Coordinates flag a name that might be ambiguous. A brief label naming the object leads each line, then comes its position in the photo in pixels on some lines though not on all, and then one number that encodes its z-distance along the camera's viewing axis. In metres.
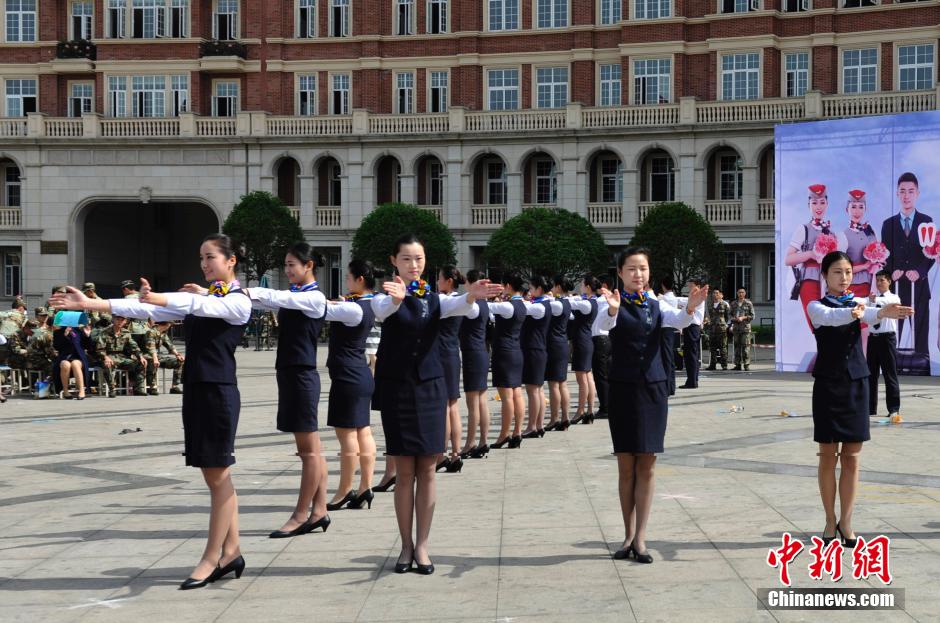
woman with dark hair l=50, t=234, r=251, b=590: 6.58
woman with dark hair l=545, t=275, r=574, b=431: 13.73
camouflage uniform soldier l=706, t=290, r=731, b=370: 27.45
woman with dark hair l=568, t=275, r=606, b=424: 14.25
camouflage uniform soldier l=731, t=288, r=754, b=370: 27.33
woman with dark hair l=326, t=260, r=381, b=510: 8.65
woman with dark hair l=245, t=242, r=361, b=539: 7.96
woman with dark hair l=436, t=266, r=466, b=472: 10.53
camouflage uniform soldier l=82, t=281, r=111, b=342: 19.88
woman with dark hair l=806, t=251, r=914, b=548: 7.43
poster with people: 22.14
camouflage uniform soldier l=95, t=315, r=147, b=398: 19.77
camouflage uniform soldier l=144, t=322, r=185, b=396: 20.16
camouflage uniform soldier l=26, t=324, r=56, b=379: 20.05
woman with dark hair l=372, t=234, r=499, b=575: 6.88
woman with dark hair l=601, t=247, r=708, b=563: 7.07
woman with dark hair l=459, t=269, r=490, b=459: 11.66
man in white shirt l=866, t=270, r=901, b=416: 14.55
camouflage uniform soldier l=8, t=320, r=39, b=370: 20.16
